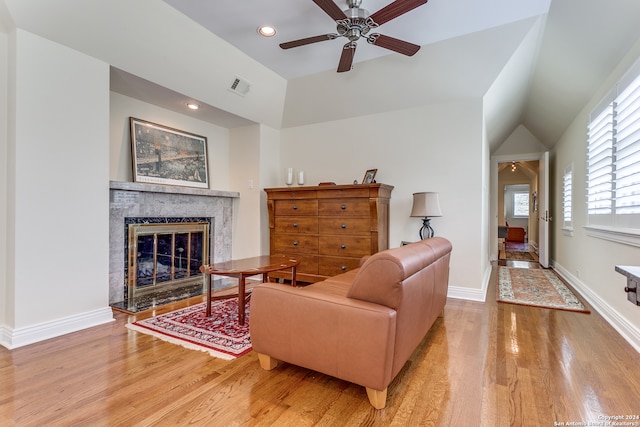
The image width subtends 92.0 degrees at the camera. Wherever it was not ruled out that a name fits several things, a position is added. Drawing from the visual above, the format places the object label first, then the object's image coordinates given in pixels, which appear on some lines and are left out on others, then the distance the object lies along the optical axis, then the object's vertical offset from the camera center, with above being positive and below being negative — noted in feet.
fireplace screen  11.24 -1.73
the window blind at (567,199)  15.10 +0.72
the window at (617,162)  7.83 +1.53
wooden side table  8.52 -1.65
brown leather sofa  4.86 -1.90
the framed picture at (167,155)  11.48 +2.27
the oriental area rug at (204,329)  7.28 -3.17
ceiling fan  7.15 +4.77
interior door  17.99 +0.16
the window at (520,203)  44.65 +1.39
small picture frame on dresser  13.12 +1.54
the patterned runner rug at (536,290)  11.12 -3.31
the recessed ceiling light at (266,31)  9.61 +5.74
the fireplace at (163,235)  10.59 -0.95
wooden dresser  12.01 -0.55
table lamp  11.22 +0.27
